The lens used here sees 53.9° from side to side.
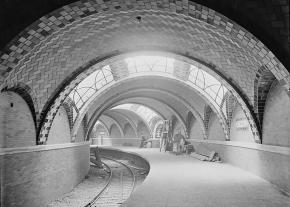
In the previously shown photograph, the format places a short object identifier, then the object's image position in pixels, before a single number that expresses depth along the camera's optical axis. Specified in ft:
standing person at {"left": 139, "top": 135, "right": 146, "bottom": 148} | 108.37
